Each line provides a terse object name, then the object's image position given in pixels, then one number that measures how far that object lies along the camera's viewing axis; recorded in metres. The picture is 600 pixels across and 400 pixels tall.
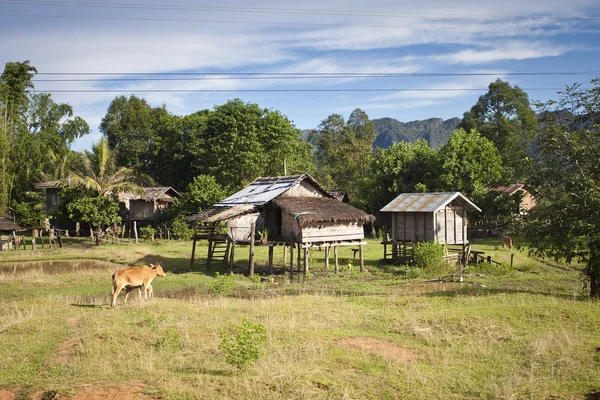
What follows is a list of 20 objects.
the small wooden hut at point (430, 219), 28.78
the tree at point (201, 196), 44.44
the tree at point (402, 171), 43.75
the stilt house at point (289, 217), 26.72
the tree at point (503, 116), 53.41
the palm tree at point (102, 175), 41.53
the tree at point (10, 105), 45.84
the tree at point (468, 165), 41.69
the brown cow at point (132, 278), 16.47
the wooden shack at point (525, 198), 52.59
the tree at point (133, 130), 59.25
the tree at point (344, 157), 60.72
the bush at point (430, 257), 27.06
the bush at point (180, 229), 45.91
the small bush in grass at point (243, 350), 9.58
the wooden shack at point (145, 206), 48.88
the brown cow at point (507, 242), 36.38
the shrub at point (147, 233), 44.88
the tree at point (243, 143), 48.75
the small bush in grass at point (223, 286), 20.16
